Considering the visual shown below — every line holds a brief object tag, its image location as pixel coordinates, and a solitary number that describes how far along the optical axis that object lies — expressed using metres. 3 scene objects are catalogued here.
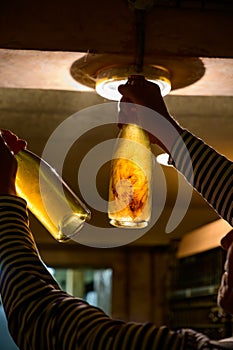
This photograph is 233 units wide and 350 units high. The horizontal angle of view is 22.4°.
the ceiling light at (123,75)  1.19
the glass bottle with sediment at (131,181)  1.11
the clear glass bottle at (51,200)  1.12
